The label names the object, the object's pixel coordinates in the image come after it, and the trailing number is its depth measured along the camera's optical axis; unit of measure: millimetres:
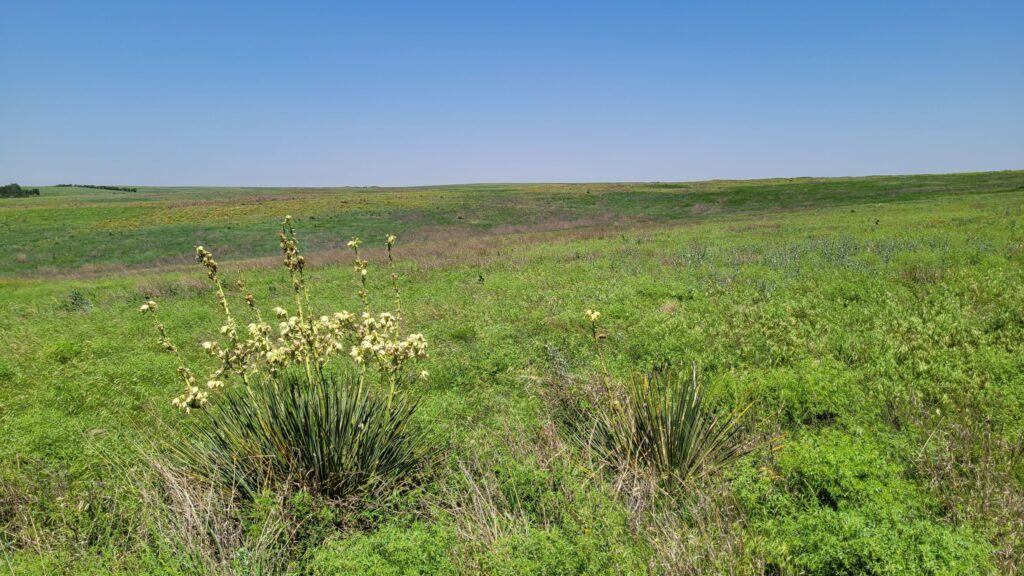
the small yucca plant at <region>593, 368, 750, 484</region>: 4715
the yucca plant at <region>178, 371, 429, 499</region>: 4359
